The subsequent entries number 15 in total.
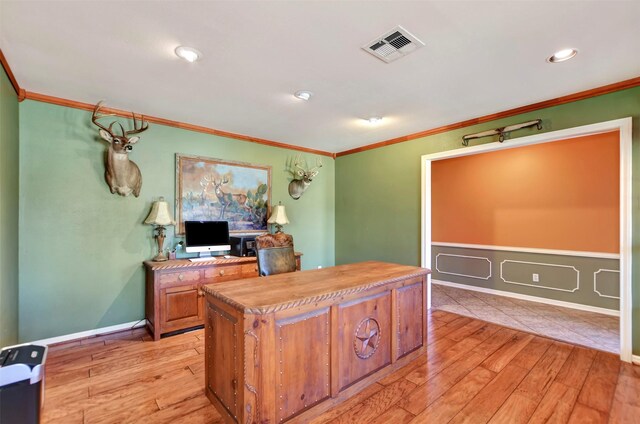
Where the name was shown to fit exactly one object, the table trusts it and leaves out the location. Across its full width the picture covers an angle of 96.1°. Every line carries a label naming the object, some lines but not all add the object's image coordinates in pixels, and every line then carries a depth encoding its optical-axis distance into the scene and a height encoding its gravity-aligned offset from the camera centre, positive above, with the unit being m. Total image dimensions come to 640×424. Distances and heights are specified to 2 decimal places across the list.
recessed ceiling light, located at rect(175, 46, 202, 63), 2.07 +1.17
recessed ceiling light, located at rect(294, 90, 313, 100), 2.79 +1.16
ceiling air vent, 1.90 +1.17
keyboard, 3.40 -0.56
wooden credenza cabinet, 3.07 -0.87
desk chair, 2.65 -0.40
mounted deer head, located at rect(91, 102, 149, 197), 3.02 +0.57
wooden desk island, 1.60 -0.83
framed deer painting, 3.73 +0.28
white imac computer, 3.52 -0.30
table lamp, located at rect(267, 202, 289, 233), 4.41 -0.07
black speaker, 3.73 -0.44
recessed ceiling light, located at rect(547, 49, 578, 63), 2.11 +1.18
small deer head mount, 4.84 +0.56
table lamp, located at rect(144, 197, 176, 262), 3.32 -0.08
